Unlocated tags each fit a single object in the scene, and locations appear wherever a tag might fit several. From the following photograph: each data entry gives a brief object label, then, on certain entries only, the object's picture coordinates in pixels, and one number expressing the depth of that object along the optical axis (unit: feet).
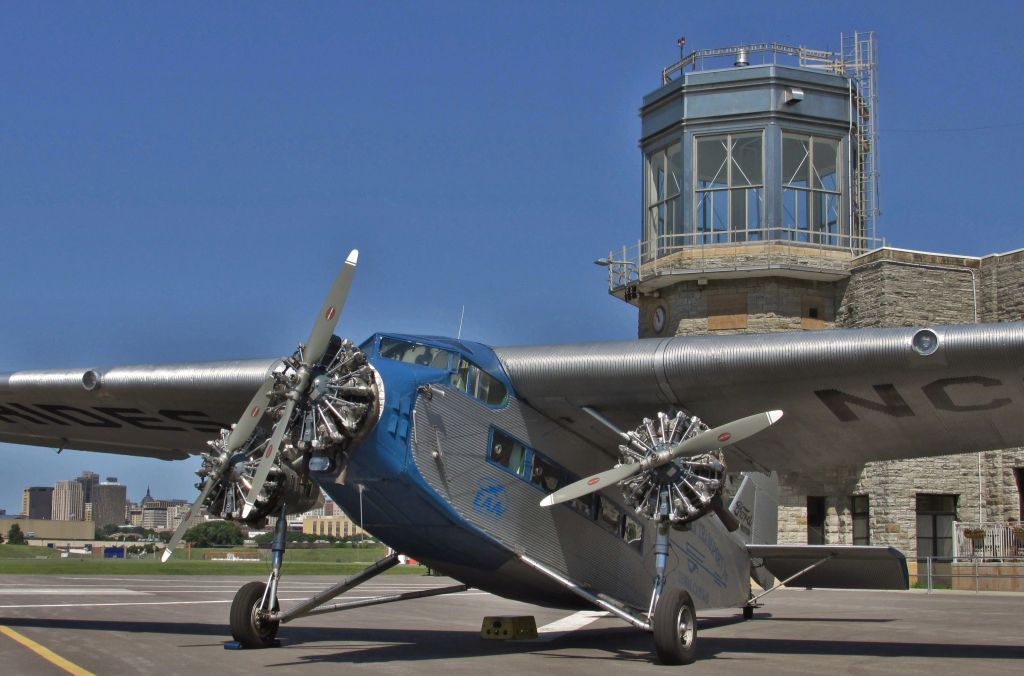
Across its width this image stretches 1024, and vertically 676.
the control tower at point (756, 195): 139.64
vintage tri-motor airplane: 46.70
